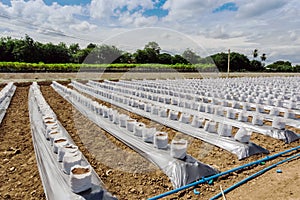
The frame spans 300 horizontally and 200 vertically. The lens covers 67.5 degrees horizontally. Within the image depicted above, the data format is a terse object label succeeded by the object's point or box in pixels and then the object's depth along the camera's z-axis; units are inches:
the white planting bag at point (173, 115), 179.8
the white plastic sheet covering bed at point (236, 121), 146.1
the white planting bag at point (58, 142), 105.2
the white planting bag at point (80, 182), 76.3
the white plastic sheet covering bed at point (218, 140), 122.6
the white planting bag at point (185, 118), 167.5
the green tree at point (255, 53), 2145.3
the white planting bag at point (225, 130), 135.0
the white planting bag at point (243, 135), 125.6
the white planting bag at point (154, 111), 203.1
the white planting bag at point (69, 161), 88.7
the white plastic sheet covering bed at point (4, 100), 220.5
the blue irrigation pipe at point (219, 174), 88.4
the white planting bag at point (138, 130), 132.8
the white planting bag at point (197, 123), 156.7
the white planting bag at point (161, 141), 113.6
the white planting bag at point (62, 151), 98.2
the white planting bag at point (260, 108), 209.5
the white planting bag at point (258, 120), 163.3
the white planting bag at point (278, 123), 151.7
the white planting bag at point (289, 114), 182.2
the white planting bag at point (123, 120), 154.1
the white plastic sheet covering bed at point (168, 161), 96.3
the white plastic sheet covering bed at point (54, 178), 77.0
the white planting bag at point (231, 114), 186.2
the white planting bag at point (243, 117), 176.1
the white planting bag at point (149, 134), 124.6
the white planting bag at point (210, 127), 143.4
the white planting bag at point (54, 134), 116.0
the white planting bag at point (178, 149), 102.0
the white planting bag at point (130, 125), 143.2
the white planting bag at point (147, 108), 214.7
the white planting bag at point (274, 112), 192.8
